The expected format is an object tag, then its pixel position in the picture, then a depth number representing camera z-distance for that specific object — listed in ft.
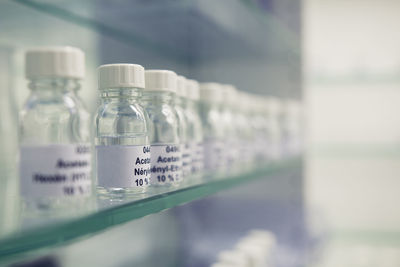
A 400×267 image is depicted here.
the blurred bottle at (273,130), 3.67
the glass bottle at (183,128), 2.14
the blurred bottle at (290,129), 4.10
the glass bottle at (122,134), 1.60
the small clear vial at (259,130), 3.43
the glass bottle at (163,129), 1.89
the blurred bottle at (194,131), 2.36
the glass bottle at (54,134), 1.33
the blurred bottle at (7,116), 2.15
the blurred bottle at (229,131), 2.80
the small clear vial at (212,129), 2.63
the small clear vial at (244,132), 3.10
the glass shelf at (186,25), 2.80
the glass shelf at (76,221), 1.13
